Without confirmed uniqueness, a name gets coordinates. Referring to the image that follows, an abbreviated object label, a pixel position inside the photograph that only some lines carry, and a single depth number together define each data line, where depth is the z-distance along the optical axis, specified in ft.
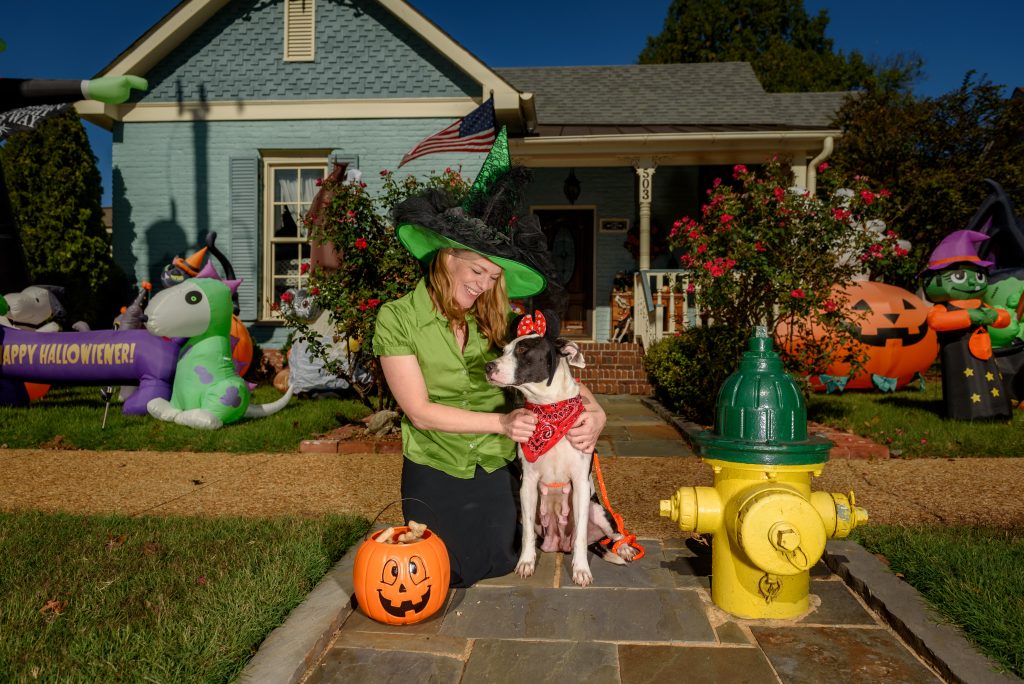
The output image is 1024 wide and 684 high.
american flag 30.19
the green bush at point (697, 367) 22.22
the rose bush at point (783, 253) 20.75
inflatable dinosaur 22.58
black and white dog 9.19
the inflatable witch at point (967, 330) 22.79
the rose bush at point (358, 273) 20.39
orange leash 10.64
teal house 35.99
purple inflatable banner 23.86
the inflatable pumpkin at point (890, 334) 30.07
